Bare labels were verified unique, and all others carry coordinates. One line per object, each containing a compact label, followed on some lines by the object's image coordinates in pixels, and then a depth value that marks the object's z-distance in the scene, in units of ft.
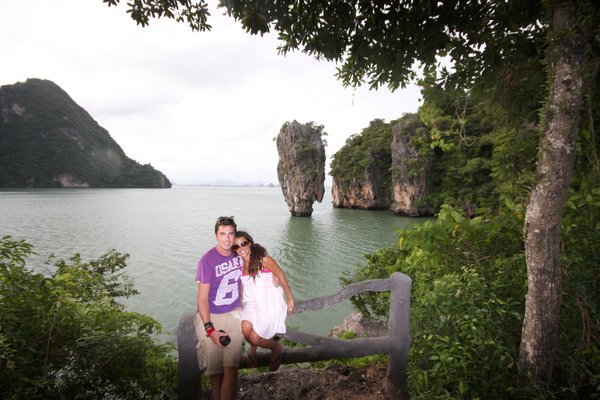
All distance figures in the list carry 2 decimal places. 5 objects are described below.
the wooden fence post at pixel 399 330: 8.36
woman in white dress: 7.14
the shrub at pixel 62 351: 6.84
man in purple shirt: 6.75
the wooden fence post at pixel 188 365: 6.34
